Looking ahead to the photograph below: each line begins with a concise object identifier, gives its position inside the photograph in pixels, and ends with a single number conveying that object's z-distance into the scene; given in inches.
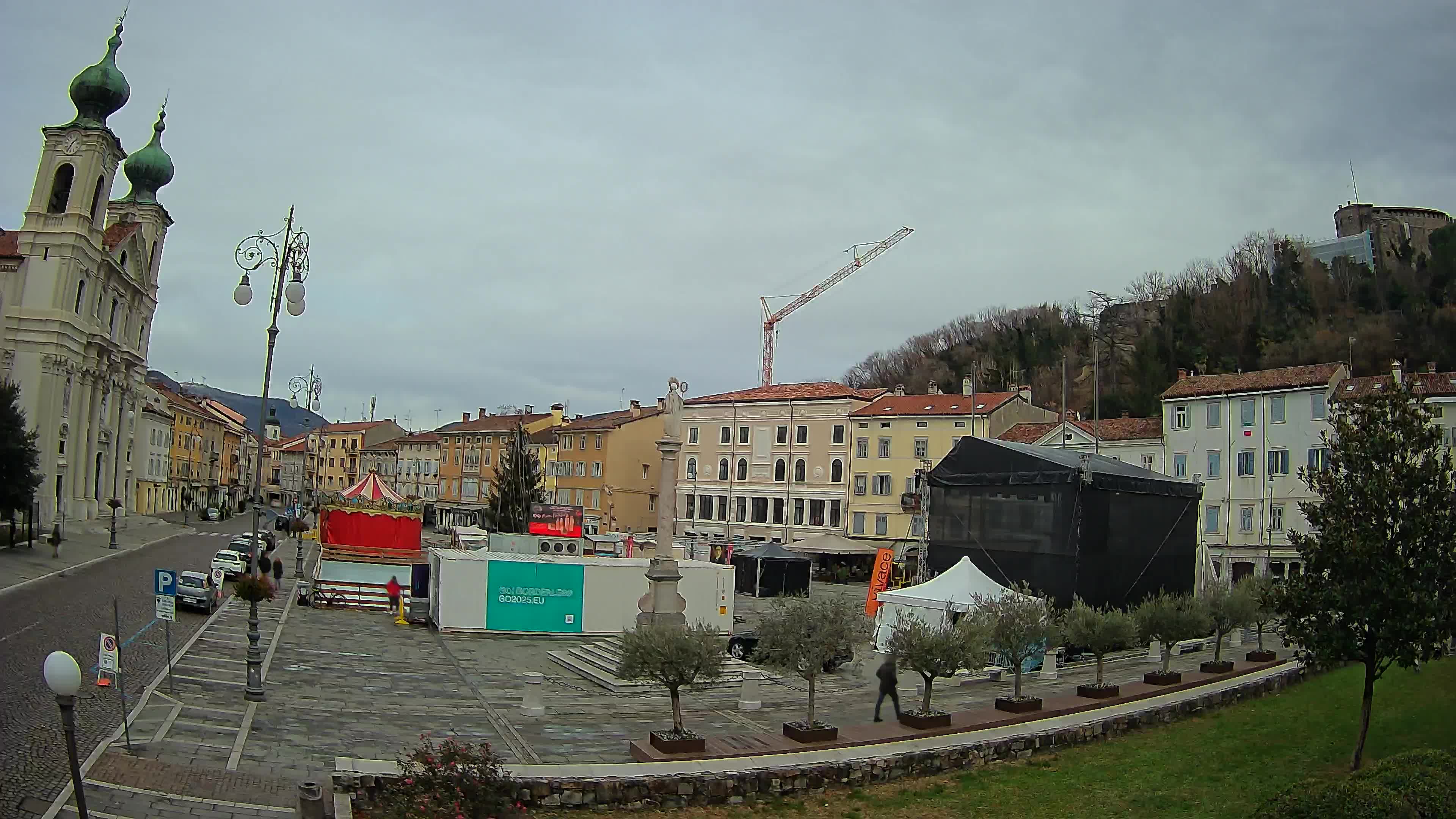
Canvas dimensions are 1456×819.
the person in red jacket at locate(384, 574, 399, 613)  1336.1
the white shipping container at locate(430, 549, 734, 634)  1176.2
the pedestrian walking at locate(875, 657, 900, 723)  736.3
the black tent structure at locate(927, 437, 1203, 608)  1256.8
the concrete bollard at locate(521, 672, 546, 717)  750.5
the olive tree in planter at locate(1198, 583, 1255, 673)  989.2
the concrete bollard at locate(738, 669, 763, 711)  816.3
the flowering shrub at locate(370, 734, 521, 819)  432.8
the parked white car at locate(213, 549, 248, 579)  1486.2
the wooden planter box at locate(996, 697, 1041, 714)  761.0
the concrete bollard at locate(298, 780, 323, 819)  448.5
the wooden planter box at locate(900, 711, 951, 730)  697.6
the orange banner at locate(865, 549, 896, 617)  1419.8
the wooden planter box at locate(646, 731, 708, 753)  605.3
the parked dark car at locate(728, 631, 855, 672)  1096.2
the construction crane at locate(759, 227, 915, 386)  4552.2
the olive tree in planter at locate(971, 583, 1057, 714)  771.4
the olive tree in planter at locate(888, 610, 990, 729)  708.7
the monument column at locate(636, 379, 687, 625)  917.8
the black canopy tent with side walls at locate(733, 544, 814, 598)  1811.0
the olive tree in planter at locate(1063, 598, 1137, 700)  852.0
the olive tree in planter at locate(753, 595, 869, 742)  685.3
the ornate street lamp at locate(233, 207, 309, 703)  724.0
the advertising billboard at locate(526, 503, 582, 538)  1728.6
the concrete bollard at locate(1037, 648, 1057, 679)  1024.9
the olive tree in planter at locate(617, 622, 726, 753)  626.2
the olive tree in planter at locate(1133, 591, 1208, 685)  914.1
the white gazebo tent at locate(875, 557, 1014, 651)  1023.0
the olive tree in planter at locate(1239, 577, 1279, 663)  905.8
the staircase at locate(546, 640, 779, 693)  893.2
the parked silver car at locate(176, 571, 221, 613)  1161.4
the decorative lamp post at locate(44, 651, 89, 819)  339.6
